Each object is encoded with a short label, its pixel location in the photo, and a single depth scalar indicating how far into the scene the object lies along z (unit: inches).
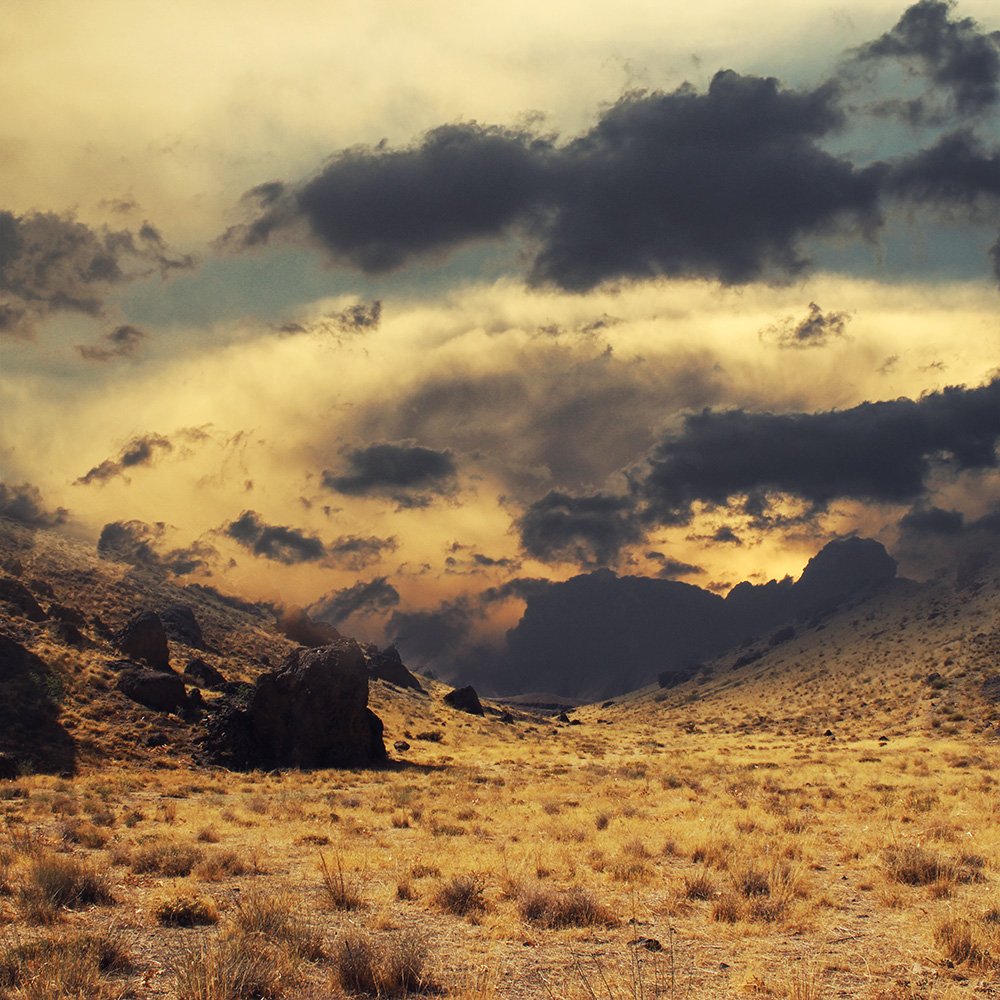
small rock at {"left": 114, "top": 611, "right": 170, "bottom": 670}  2487.7
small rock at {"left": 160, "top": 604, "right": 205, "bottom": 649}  3255.4
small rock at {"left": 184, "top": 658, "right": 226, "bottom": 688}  2623.0
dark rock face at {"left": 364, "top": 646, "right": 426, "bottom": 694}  4483.3
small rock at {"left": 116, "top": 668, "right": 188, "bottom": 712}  2078.0
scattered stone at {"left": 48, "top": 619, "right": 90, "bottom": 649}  2339.4
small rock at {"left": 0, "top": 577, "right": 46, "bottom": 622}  2442.2
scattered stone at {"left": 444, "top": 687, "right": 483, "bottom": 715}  4215.1
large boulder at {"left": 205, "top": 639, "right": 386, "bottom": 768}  1951.3
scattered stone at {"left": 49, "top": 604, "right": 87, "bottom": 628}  2581.2
